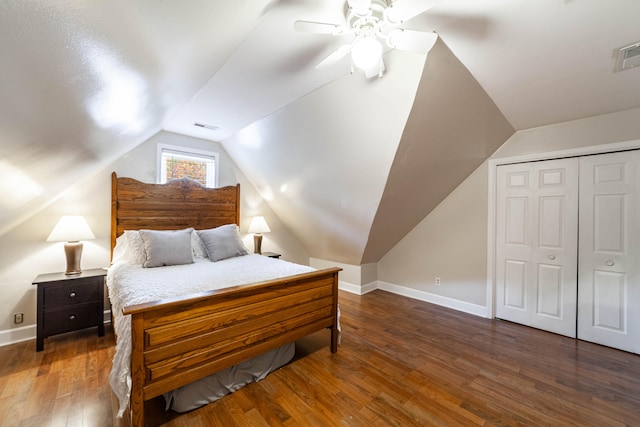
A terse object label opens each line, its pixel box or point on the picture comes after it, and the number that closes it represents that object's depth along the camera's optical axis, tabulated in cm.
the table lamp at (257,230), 401
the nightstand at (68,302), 230
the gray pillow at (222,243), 310
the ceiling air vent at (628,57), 168
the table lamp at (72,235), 249
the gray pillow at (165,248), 267
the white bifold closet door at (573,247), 246
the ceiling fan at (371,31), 122
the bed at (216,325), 144
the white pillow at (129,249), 277
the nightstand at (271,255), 404
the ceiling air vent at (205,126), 317
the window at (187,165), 346
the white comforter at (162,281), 149
